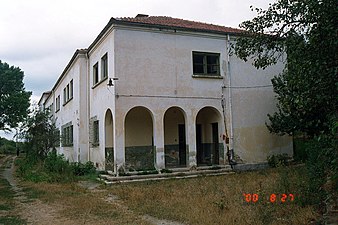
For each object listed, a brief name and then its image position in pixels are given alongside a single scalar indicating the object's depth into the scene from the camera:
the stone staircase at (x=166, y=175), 15.09
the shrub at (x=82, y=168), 18.73
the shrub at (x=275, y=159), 18.72
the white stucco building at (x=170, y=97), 16.50
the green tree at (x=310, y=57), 6.50
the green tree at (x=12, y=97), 36.44
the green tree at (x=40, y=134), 24.89
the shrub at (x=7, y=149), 67.12
